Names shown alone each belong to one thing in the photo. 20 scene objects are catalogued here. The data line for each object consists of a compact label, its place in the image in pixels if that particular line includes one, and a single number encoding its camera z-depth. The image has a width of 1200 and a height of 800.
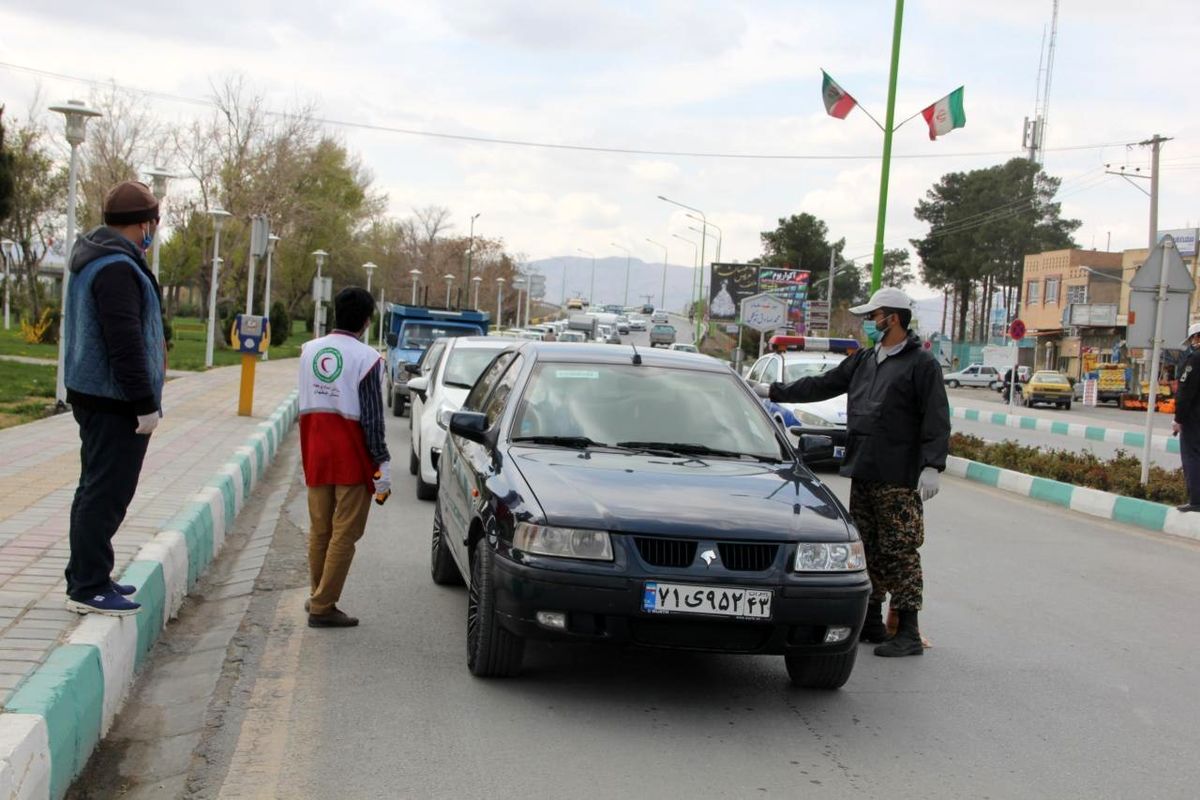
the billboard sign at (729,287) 73.69
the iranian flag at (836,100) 25.72
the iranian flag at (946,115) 23.69
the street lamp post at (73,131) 15.84
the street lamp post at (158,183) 22.04
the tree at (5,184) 24.45
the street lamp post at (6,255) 45.47
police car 15.87
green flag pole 23.64
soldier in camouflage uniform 6.39
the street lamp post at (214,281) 30.58
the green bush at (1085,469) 13.71
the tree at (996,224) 80.38
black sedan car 4.92
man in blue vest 5.09
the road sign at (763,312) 33.47
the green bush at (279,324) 50.38
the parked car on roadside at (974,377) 71.94
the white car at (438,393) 11.45
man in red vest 6.28
